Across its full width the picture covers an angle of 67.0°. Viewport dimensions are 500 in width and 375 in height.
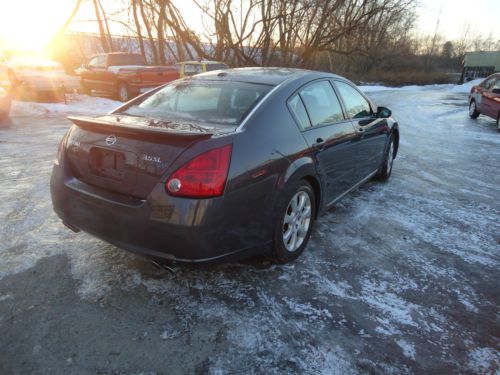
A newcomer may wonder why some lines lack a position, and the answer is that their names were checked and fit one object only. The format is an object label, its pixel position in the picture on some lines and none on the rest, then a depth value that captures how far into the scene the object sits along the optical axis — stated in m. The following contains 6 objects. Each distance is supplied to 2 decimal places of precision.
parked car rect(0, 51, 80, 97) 13.23
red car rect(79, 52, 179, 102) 13.65
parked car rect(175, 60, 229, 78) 14.93
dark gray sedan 2.42
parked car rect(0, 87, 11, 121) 9.21
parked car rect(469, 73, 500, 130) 10.94
